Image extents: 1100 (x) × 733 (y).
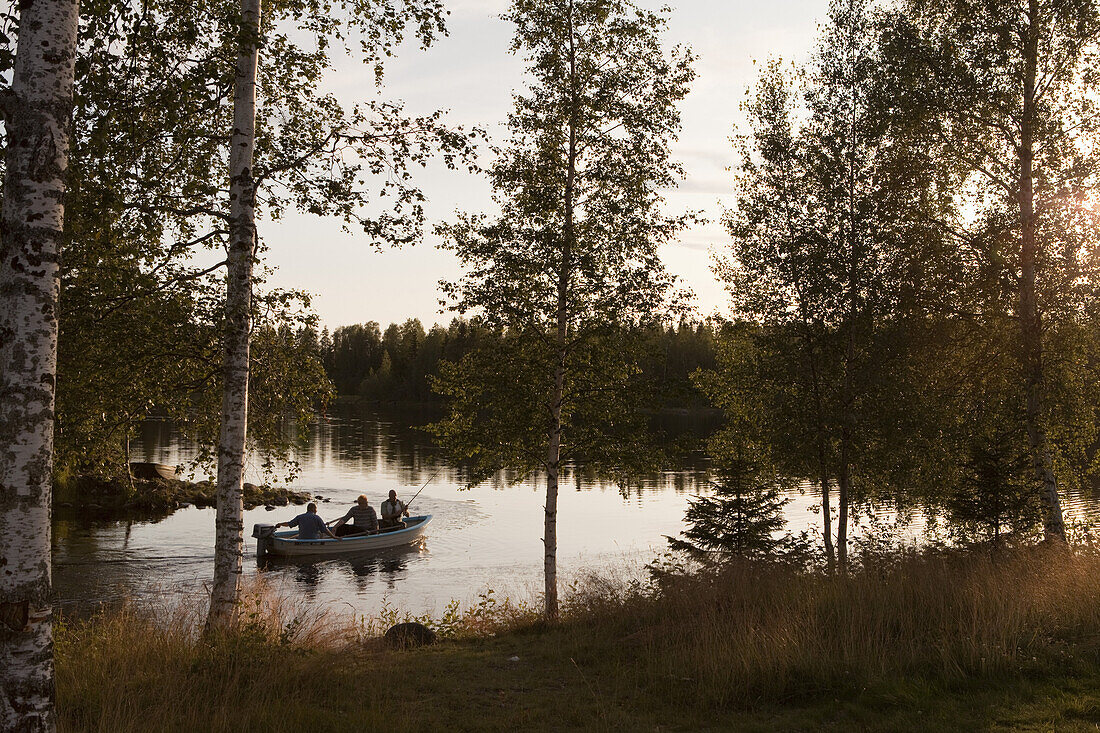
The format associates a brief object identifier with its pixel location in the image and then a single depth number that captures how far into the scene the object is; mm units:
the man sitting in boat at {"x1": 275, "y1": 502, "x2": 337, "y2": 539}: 25641
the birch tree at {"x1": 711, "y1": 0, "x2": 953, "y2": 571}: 15758
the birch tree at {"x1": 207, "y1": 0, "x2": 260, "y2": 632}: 9172
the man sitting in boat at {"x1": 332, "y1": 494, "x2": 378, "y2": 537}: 26938
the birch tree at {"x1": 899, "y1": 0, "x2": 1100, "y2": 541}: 14711
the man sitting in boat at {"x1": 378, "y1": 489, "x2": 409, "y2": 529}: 28219
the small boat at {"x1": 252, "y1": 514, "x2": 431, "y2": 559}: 25625
